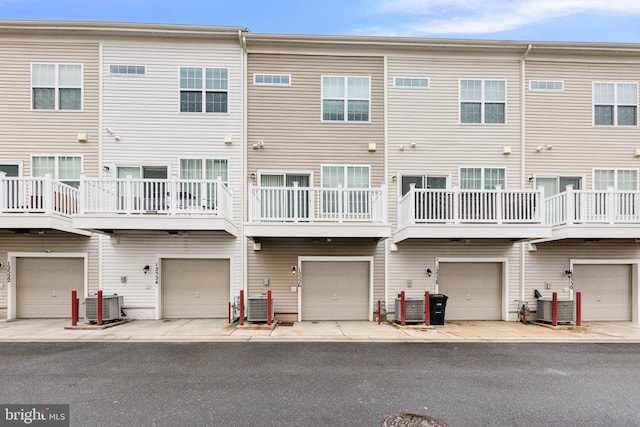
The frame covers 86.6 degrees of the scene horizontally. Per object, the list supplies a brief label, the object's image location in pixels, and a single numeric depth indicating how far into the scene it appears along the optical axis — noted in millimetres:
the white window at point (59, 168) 10562
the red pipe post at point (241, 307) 9562
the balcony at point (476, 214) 9336
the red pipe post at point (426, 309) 9828
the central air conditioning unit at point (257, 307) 9789
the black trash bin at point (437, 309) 10156
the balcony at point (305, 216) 9195
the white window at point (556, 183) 11352
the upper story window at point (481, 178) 11344
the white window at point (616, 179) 11359
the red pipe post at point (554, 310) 10059
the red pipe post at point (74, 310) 9340
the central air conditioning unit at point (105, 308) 9617
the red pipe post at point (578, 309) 10125
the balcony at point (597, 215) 9570
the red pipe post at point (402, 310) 9867
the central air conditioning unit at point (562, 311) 10227
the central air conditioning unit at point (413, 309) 10000
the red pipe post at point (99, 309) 9508
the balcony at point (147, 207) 8820
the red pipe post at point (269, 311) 9640
